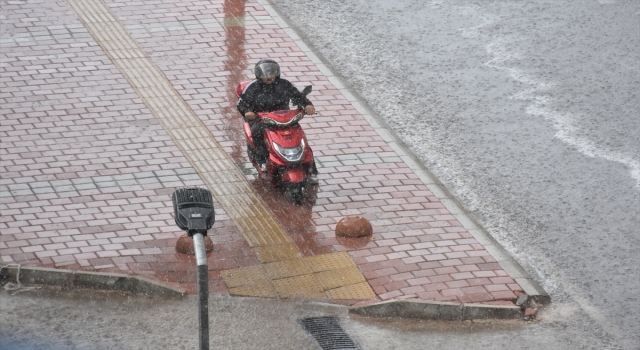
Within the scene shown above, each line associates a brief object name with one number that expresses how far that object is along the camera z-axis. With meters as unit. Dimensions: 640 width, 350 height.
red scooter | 22.81
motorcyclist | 23.33
